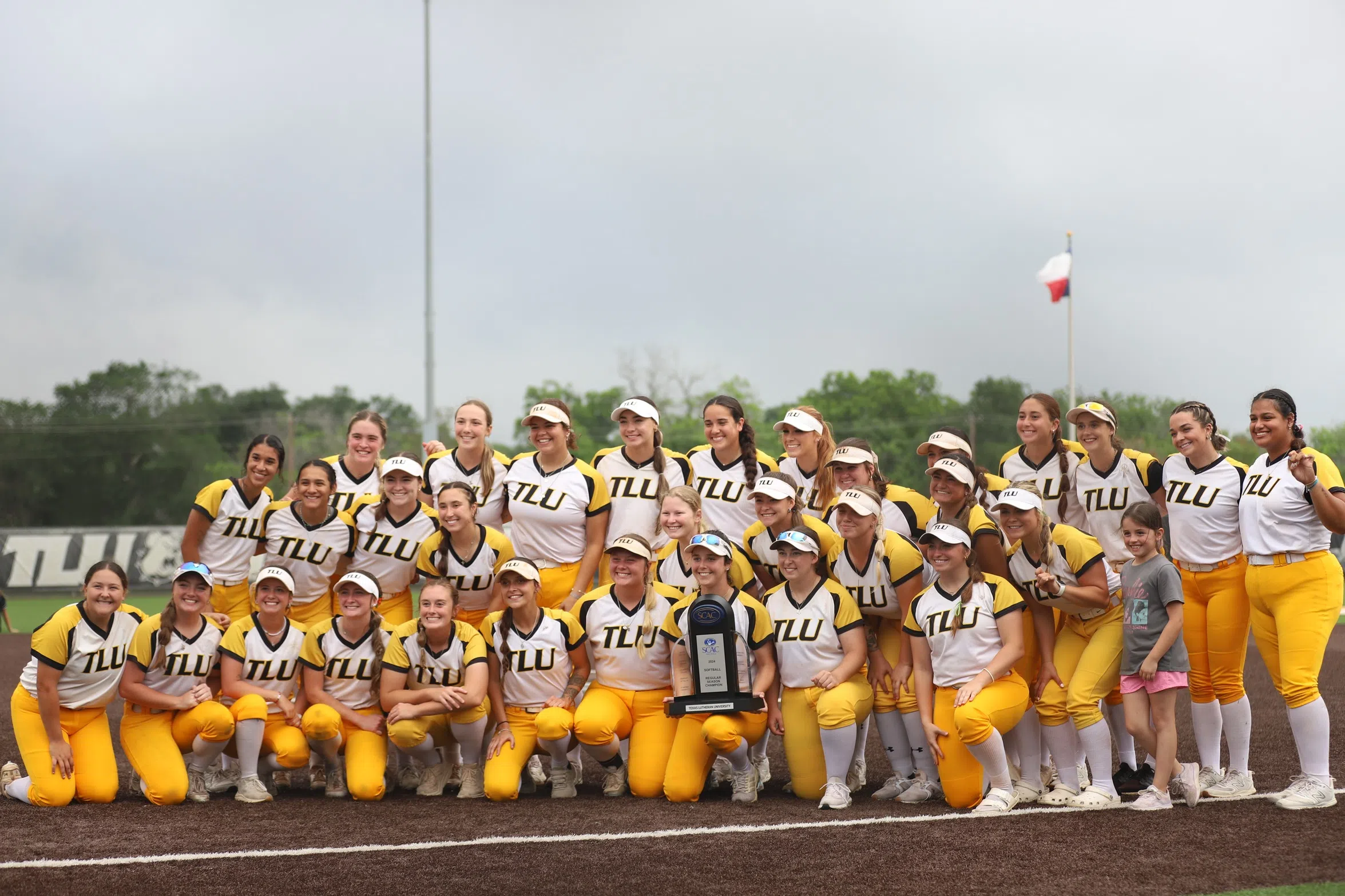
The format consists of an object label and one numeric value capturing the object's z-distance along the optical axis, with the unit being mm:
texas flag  28922
